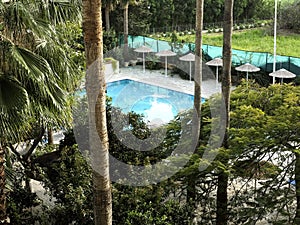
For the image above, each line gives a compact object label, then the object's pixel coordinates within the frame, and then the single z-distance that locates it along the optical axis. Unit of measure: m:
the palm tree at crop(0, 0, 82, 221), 6.42
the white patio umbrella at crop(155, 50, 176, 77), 24.97
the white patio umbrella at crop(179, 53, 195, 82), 23.36
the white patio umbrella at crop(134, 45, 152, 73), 25.83
